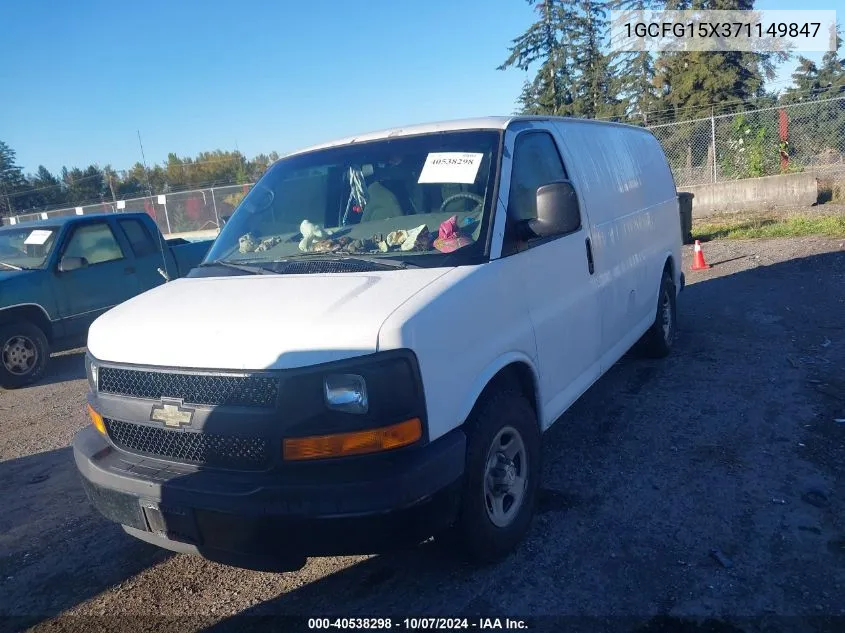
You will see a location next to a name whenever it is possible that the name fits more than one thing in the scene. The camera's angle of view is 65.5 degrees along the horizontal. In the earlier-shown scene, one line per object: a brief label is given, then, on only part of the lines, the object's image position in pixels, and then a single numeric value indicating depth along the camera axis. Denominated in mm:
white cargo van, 2498
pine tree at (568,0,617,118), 34125
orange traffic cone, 10969
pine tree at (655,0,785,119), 32250
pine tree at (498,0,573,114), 33781
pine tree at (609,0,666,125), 35500
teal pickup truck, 7602
